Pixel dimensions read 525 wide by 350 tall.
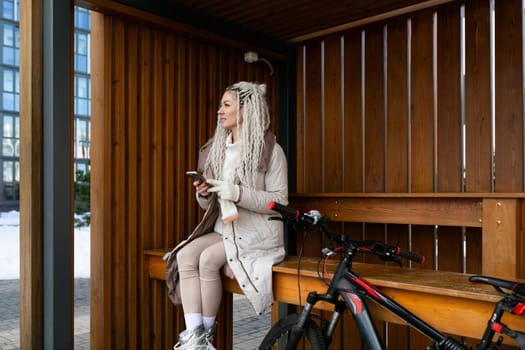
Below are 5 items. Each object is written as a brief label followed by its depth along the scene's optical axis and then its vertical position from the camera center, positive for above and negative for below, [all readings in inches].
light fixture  176.6 +41.0
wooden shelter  126.9 +15.8
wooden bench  94.3 -20.4
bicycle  85.0 -23.8
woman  118.7 -10.1
